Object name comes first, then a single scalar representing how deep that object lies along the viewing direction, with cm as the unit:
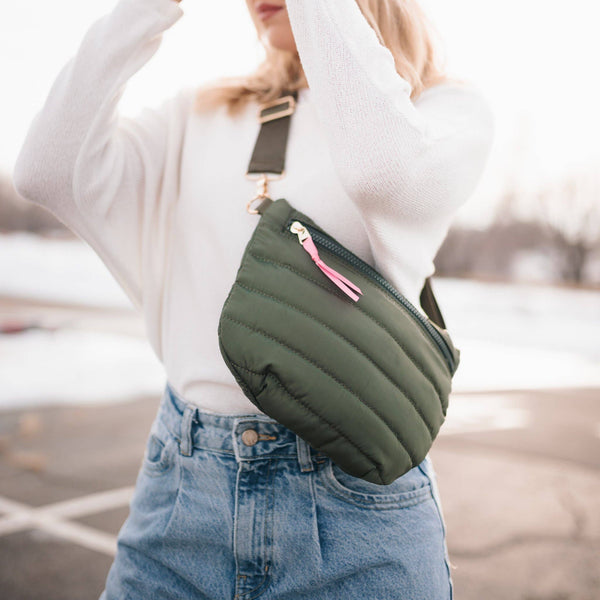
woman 90
